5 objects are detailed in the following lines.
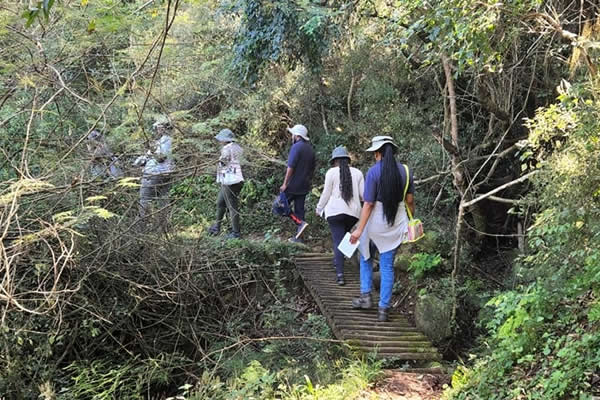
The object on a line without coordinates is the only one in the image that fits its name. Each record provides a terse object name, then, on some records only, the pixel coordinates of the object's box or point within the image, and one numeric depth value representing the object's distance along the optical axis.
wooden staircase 5.11
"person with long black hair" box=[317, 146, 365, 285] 6.44
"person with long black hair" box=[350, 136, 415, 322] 5.49
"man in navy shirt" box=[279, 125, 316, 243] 7.76
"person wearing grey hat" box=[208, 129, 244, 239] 7.79
